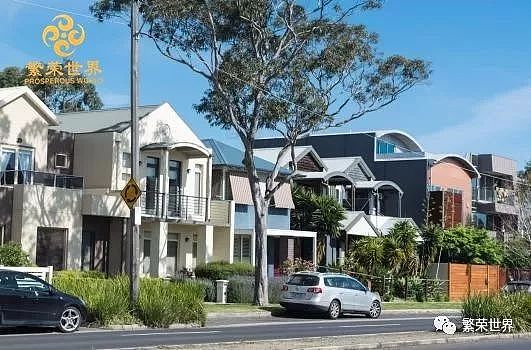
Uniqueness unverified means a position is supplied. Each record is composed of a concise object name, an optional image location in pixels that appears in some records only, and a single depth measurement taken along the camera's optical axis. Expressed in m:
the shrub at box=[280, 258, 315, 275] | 40.88
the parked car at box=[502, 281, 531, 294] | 36.53
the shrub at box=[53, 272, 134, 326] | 21.53
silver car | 28.70
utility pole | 23.16
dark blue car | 19.06
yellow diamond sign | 22.52
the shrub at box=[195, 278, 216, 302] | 33.03
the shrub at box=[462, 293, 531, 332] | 21.20
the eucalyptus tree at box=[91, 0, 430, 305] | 30.81
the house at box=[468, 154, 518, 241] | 66.31
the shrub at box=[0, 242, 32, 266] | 27.55
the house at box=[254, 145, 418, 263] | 48.22
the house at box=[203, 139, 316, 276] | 42.38
